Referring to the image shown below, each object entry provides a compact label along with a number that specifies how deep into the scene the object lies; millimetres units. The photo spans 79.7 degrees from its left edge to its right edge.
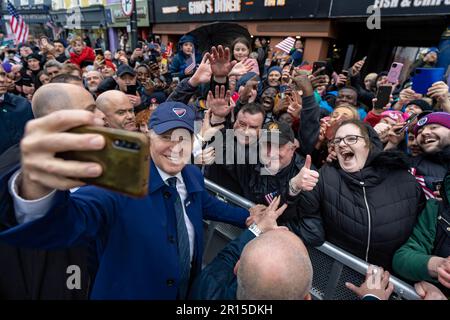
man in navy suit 707
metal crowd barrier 1613
